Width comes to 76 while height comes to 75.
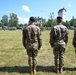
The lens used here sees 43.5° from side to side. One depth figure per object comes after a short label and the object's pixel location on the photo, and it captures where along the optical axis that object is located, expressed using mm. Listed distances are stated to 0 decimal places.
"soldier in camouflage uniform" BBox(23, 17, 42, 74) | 3915
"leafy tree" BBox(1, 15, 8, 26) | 69521
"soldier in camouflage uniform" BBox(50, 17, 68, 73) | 3973
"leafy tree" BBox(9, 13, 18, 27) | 58499
